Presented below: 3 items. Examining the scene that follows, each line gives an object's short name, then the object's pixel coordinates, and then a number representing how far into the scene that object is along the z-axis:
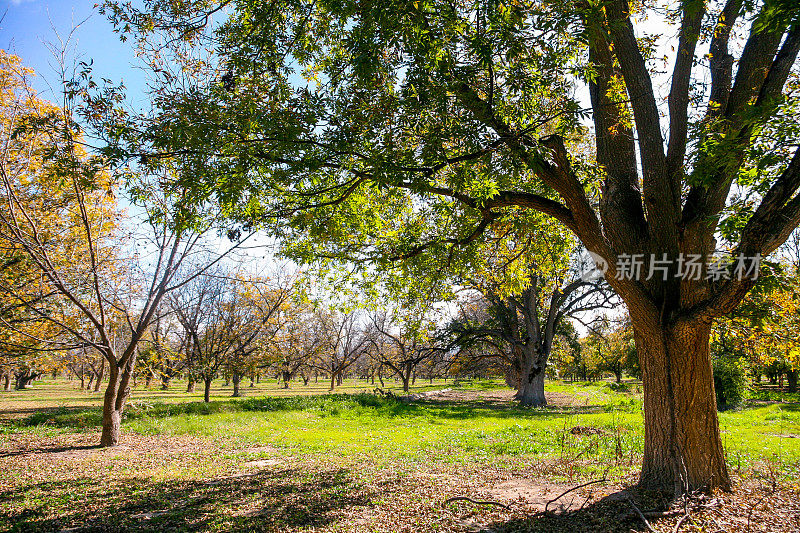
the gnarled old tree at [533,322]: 19.52
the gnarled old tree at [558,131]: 4.91
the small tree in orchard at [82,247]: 10.09
